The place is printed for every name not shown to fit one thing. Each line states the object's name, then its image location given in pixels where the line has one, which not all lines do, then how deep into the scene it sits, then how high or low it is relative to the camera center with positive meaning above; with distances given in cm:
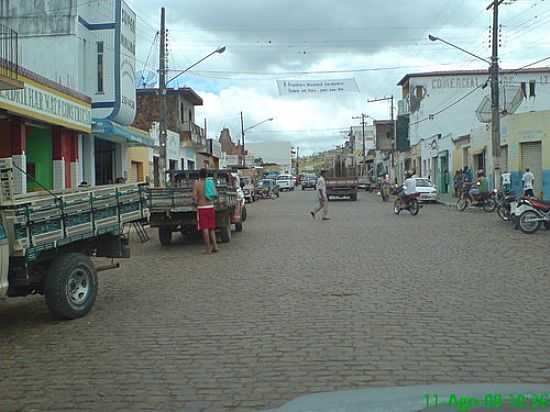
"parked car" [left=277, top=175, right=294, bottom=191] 7088 +32
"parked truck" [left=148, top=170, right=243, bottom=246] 1552 -58
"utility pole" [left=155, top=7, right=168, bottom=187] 2520 +336
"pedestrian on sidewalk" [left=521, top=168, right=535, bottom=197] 2585 -2
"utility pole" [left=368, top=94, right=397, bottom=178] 6725 +462
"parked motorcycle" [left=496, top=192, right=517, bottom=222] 2018 -76
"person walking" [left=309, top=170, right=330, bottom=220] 2339 -38
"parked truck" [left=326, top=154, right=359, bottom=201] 3984 -5
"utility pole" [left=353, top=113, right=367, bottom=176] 8529 +823
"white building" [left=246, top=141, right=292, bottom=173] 12512 +633
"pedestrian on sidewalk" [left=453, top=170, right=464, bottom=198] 3464 +3
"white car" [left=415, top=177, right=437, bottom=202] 3638 -51
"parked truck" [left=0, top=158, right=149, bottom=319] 710 -62
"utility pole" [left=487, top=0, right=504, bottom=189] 2761 +346
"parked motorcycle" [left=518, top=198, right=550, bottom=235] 1727 -91
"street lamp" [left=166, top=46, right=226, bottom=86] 2652 +542
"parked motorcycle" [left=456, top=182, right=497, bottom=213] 2672 -78
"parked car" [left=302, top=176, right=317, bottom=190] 7379 +18
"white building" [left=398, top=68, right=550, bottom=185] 5072 +688
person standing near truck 1426 -54
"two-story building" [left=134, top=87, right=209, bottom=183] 4550 +499
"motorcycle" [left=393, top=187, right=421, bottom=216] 2533 -80
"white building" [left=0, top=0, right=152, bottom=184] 2109 +444
